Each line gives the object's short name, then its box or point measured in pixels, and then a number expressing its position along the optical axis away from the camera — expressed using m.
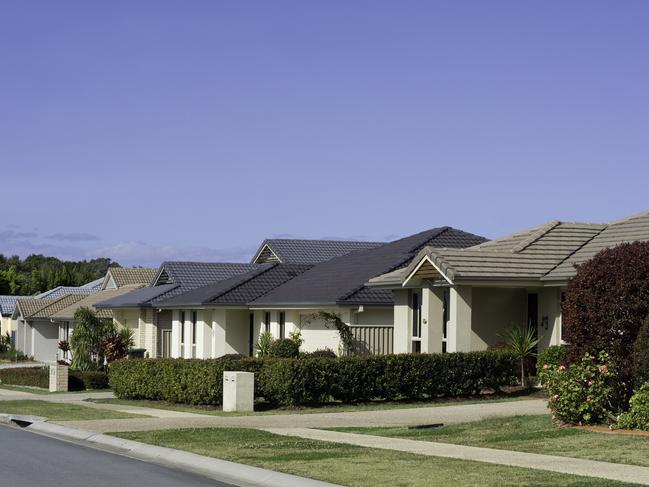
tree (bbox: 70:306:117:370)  47.38
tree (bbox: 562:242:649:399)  20.09
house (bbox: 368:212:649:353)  31.06
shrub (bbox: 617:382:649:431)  18.36
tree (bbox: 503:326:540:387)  29.59
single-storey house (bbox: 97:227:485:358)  38.38
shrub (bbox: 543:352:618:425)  19.72
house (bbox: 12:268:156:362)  68.94
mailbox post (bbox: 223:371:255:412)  27.64
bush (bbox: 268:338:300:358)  37.31
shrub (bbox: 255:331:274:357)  39.48
